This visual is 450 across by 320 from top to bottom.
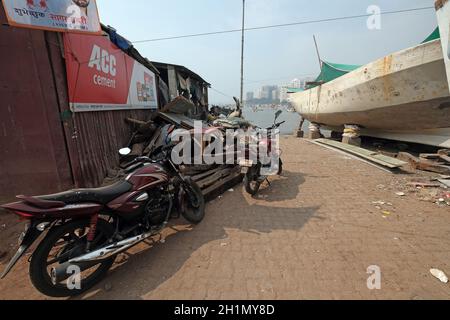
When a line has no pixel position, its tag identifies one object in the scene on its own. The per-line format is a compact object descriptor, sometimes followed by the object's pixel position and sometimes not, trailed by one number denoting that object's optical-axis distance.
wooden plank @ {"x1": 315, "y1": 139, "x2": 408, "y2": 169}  5.94
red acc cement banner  3.99
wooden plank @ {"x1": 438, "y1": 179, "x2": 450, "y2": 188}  4.66
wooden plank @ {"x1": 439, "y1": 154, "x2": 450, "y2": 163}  5.68
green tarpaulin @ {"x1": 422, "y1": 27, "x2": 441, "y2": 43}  5.69
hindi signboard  3.05
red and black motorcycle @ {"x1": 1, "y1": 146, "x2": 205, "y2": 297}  1.93
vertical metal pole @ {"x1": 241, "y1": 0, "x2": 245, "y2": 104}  15.94
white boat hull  5.90
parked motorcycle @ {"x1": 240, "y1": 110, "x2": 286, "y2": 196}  4.38
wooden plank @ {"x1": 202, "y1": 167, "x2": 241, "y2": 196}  4.35
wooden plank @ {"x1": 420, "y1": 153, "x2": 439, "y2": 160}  6.07
